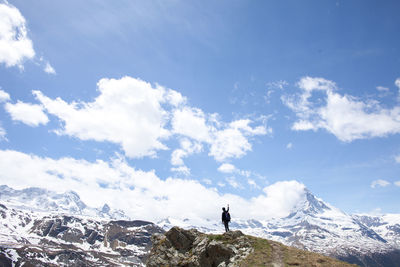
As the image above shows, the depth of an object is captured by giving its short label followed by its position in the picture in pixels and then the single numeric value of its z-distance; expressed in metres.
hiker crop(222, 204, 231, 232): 40.47
